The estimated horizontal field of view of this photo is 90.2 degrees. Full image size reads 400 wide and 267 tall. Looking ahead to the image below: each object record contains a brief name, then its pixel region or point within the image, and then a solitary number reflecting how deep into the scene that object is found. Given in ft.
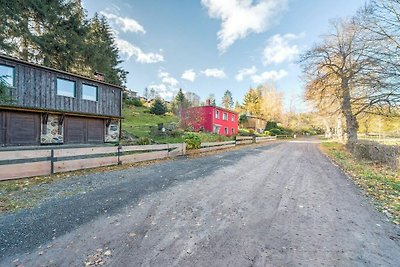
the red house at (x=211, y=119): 82.02
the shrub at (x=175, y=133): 60.84
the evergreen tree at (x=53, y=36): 50.06
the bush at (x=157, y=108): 120.98
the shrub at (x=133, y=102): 129.94
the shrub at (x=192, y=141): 43.73
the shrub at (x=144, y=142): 43.14
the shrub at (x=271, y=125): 150.30
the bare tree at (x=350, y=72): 33.81
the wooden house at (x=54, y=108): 36.99
